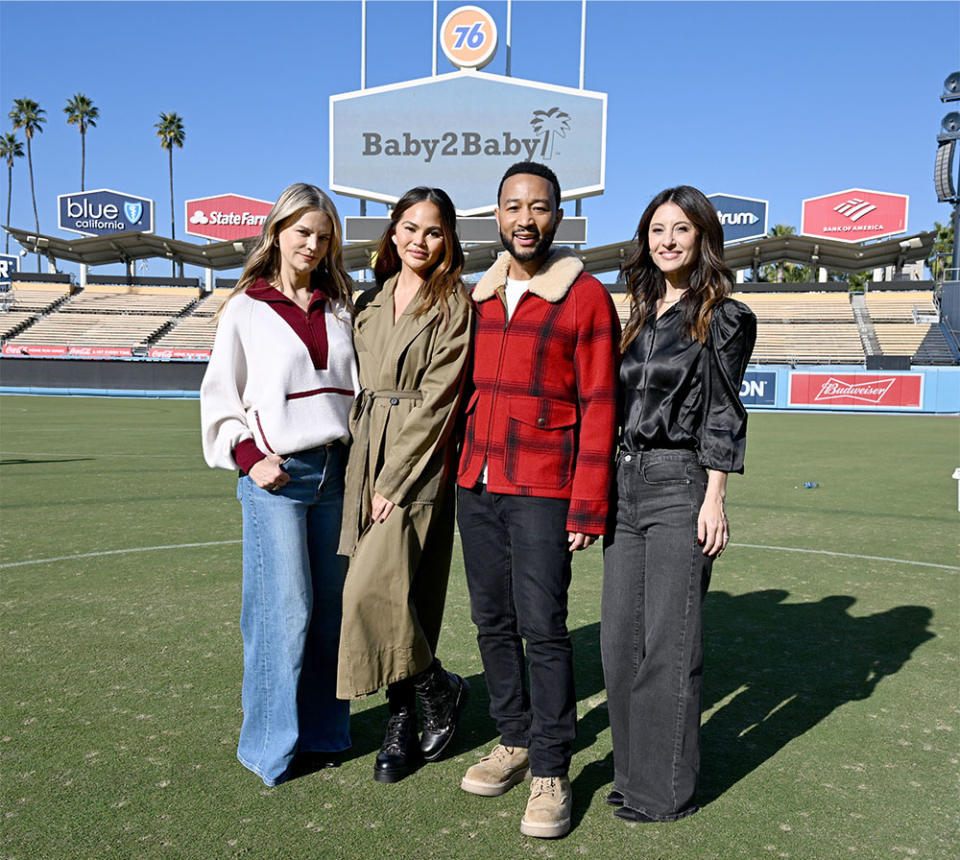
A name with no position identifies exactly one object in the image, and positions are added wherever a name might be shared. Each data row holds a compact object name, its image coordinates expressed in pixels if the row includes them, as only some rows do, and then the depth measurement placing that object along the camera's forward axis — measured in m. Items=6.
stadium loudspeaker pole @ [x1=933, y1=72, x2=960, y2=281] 35.47
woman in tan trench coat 2.82
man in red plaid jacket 2.71
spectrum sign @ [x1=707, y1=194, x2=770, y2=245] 44.62
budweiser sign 25.31
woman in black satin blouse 2.67
